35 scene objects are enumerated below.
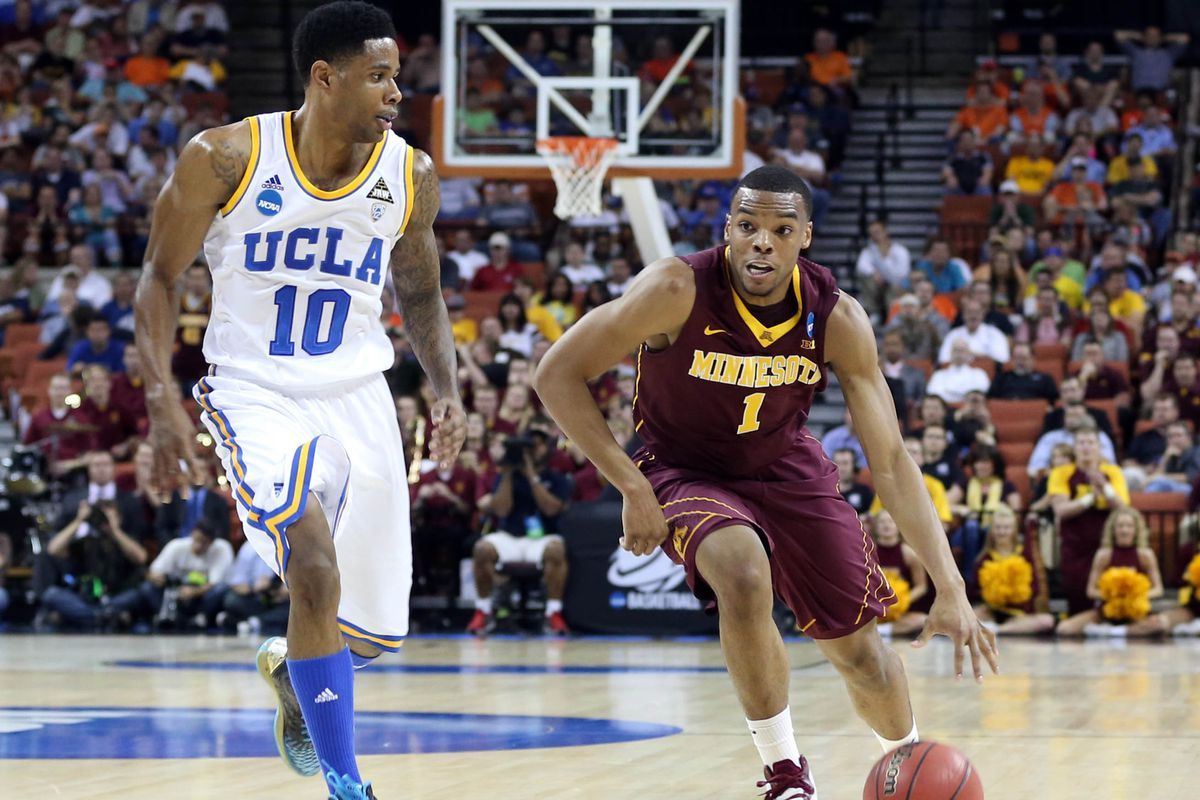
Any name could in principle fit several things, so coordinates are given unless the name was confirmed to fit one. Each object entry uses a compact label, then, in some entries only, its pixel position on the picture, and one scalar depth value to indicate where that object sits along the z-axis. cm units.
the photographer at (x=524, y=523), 1344
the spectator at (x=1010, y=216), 1698
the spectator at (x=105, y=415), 1514
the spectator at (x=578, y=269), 1673
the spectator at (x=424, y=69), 2062
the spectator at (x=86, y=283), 1738
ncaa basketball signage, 1314
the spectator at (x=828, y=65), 2000
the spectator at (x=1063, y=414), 1380
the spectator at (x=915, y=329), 1548
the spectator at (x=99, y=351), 1612
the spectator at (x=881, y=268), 1666
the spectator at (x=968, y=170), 1822
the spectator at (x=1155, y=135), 1831
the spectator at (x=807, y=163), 1806
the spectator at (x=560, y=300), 1609
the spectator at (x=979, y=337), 1516
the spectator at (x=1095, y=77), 1878
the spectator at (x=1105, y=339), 1502
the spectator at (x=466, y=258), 1747
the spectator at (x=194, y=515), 1398
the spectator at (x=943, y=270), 1655
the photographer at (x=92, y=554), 1405
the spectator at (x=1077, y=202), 1739
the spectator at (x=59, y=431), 1491
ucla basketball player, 501
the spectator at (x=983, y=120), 1877
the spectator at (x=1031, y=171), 1802
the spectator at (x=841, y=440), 1406
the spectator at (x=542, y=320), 1588
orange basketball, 461
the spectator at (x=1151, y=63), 1948
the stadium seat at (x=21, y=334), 1747
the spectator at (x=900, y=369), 1492
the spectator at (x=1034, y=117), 1858
